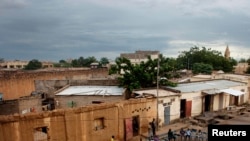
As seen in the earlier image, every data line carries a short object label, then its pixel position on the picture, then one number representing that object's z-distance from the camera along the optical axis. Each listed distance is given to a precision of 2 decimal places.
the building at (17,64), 101.28
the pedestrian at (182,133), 20.72
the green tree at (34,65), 91.84
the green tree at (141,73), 27.09
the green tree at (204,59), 65.19
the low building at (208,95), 26.33
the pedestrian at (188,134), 20.68
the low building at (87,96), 27.00
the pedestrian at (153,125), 21.72
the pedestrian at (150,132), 21.45
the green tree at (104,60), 108.94
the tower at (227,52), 89.60
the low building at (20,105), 25.91
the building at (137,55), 87.16
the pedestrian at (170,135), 20.37
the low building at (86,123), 16.84
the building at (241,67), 82.41
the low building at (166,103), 23.80
